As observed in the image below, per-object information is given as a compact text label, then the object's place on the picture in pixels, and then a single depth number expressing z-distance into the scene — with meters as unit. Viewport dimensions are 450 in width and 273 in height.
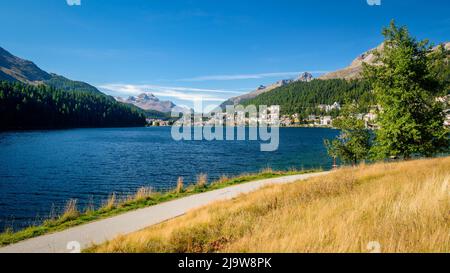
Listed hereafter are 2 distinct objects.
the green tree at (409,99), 20.25
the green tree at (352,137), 26.34
